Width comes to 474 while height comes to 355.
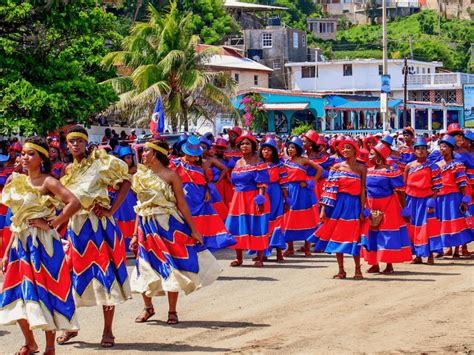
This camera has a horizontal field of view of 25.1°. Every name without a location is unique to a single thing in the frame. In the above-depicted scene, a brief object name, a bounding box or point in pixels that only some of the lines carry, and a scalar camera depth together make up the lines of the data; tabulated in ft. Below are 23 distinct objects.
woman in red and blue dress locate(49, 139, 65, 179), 56.13
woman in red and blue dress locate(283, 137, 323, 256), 59.31
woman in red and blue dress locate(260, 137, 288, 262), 54.60
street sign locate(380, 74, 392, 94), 130.11
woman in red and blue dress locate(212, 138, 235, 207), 67.00
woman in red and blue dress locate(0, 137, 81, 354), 30.19
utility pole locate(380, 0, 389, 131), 147.84
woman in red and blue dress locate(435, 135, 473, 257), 55.83
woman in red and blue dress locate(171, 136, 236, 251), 48.14
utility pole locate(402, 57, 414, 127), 229.25
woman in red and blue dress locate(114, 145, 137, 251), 56.59
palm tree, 128.57
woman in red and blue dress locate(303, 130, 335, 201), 63.77
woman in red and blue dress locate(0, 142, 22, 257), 53.01
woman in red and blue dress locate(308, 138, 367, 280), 47.93
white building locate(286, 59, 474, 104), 279.69
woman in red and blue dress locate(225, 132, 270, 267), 53.52
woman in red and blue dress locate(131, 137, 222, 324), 36.52
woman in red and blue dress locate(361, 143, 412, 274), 49.26
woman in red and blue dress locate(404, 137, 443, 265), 53.83
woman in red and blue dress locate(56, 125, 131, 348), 33.30
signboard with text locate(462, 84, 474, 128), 274.16
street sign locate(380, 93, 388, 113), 129.08
